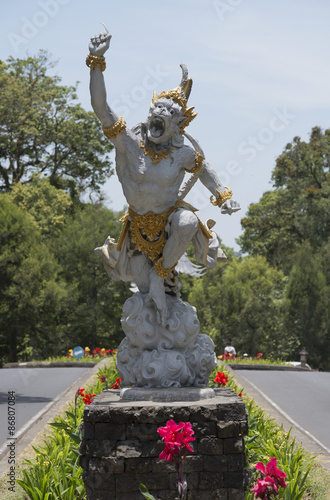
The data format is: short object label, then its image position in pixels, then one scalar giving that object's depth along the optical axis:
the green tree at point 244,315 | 25.67
